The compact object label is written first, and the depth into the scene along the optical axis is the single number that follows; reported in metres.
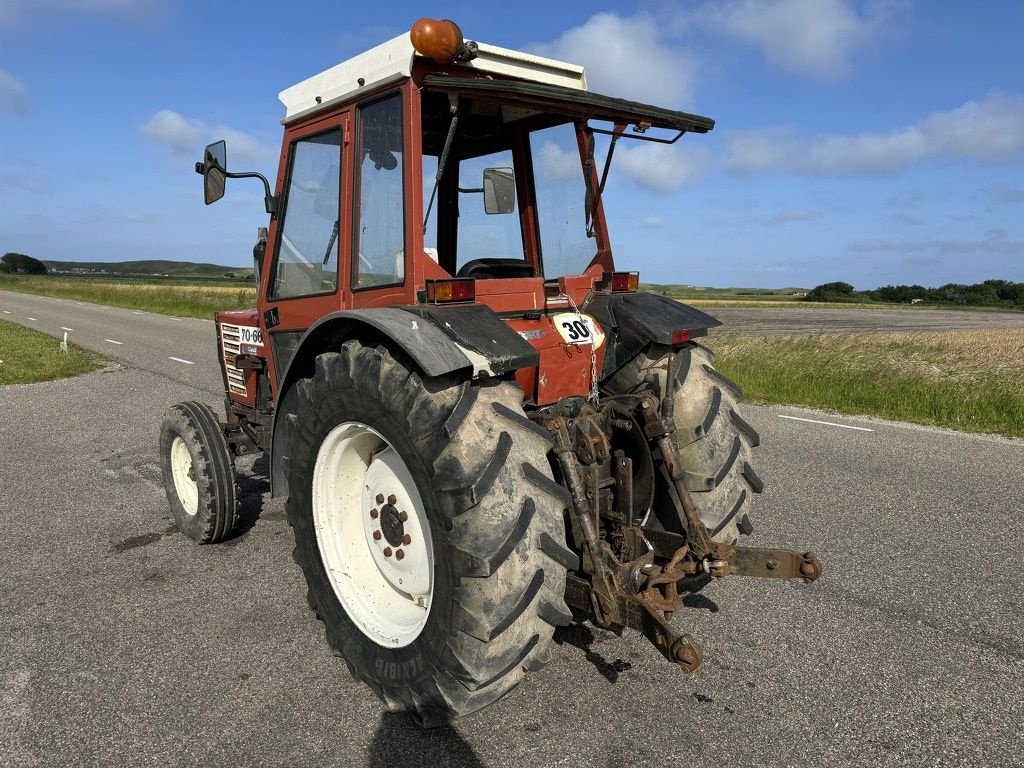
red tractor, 2.47
